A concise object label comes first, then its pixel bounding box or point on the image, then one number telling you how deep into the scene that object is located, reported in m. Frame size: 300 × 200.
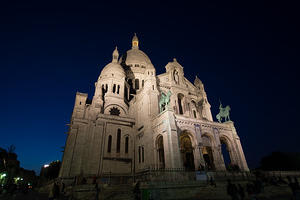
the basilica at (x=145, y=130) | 23.09
